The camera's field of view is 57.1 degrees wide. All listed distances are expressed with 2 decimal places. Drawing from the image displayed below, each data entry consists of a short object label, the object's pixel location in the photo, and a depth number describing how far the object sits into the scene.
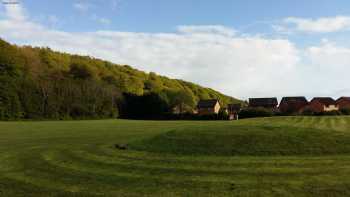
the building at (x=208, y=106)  95.57
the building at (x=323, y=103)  87.88
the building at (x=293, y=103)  92.75
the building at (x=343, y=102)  95.82
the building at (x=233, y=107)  102.16
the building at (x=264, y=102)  97.75
